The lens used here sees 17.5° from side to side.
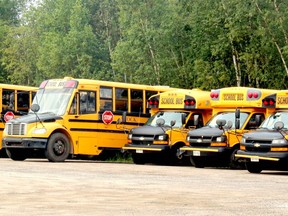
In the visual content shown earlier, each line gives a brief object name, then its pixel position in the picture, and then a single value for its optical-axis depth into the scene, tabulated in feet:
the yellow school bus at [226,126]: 92.07
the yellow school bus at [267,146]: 82.12
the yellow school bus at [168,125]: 100.22
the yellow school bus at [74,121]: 102.01
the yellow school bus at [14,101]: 117.39
